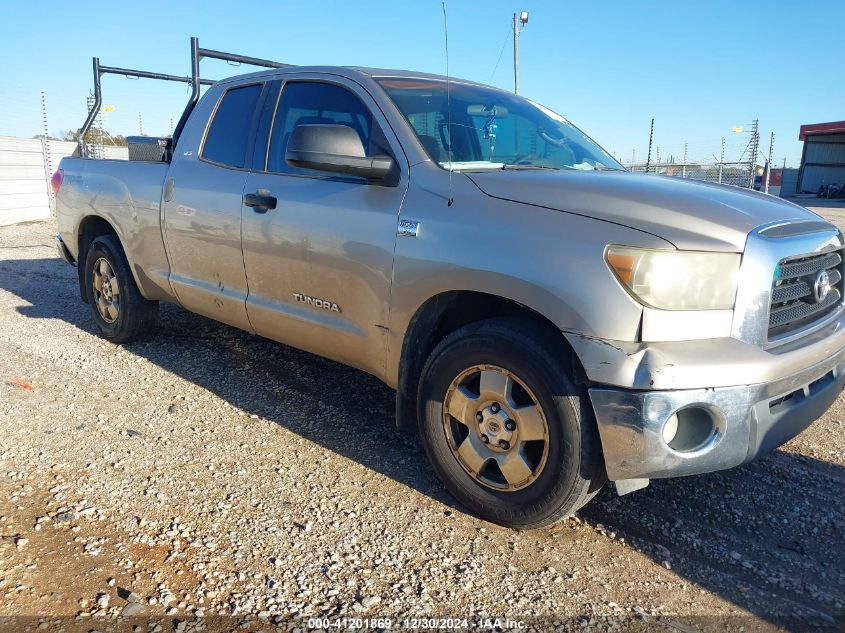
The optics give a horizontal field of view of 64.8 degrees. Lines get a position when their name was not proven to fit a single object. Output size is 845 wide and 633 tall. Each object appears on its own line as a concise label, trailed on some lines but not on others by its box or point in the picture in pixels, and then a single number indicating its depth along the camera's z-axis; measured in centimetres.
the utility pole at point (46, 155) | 1689
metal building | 3597
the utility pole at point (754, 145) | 2073
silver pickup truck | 239
